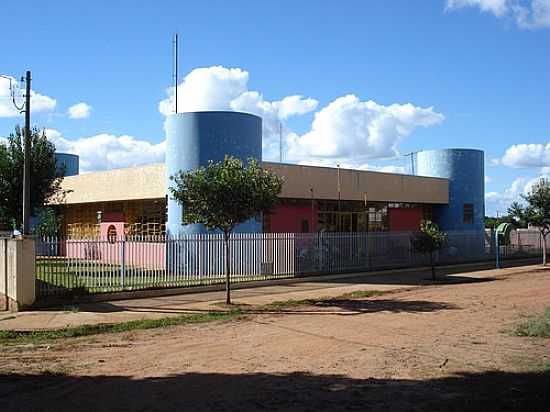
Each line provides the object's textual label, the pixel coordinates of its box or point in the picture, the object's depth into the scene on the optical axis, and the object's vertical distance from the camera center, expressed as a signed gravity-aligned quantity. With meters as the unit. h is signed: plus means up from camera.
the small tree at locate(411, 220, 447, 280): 26.16 -0.59
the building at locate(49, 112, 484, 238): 26.41 +1.96
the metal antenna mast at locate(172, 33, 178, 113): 31.94 +7.08
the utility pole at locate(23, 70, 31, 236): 16.45 +2.18
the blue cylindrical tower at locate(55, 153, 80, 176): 48.53 +5.56
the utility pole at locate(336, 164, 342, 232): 33.97 +0.41
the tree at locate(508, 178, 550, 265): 34.47 +0.90
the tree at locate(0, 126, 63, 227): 26.45 +2.50
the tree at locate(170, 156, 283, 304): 16.91 +0.96
